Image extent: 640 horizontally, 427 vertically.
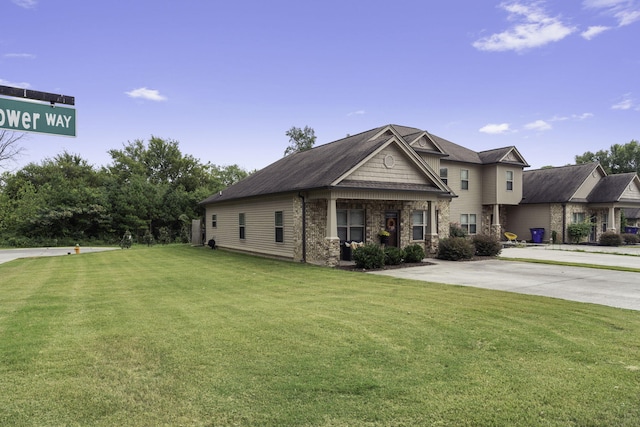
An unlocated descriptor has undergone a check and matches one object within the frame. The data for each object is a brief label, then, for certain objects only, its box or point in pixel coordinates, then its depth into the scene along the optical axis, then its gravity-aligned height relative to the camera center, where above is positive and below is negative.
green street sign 4.88 +1.34
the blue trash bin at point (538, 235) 28.62 -1.34
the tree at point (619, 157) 55.75 +8.87
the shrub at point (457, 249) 16.98 -1.40
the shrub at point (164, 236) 32.97 -1.50
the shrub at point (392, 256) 14.95 -1.49
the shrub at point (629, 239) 27.97 -1.63
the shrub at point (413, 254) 15.68 -1.48
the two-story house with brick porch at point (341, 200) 15.16 +0.80
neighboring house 28.36 +1.21
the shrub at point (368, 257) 13.98 -1.43
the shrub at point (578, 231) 27.42 -1.01
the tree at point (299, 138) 49.44 +10.37
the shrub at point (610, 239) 26.48 -1.54
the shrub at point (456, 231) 22.95 -0.82
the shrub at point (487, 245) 18.25 -1.34
